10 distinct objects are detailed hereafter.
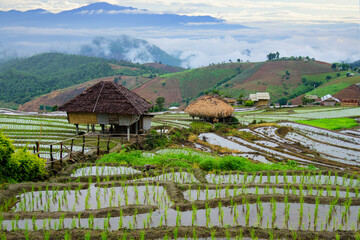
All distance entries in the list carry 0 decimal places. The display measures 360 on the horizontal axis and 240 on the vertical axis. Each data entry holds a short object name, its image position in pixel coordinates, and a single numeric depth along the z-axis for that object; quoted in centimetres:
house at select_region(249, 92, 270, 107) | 6400
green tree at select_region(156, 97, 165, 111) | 6372
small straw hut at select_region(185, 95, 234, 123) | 3331
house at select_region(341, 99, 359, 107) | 5861
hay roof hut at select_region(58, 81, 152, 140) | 1955
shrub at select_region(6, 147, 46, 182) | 925
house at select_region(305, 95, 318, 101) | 6959
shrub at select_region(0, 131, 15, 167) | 886
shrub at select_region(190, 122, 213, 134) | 2582
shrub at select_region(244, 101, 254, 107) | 6370
